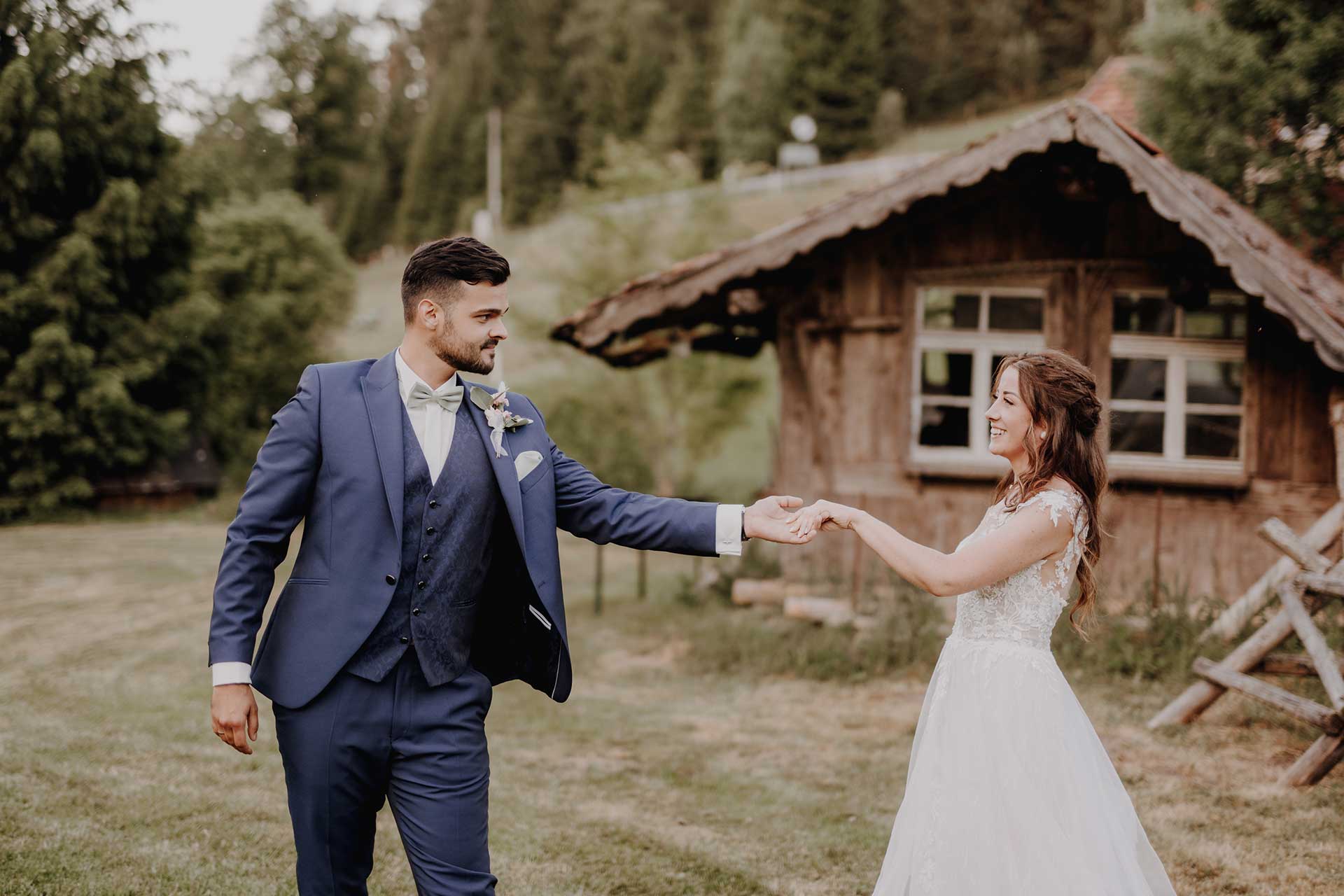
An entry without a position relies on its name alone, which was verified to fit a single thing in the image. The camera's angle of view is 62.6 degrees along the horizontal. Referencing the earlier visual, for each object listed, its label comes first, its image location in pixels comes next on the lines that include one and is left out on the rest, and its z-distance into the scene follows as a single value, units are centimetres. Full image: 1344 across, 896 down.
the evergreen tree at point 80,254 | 1652
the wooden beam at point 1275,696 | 563
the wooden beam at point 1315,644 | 572
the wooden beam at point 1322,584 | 603
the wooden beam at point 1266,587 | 701
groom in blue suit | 303
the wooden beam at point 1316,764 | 569
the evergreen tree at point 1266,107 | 1122
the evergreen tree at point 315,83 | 4216
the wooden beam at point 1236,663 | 631
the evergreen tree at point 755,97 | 4712
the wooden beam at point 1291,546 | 628
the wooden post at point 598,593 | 1092
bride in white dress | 325
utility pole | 4888
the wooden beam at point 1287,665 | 630
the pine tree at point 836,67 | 4859
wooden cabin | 862
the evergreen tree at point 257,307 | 2017
